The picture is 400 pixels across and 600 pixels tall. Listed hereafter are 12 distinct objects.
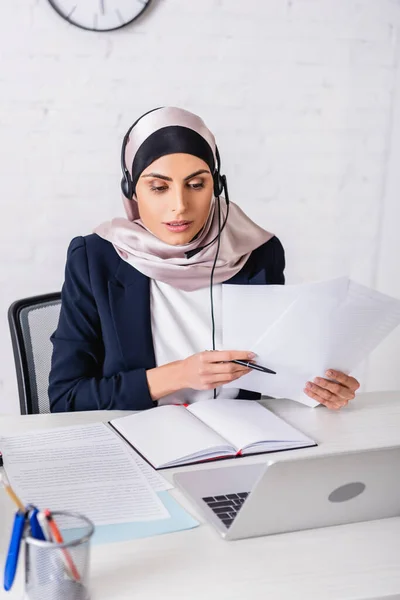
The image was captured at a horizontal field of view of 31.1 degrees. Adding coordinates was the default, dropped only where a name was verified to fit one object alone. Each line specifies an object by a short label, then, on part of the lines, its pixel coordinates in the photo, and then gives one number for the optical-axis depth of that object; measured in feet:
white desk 2.50
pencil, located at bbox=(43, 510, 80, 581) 2.25
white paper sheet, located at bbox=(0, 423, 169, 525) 3.03
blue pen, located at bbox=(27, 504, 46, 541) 2.26
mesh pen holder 2.24
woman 4.56
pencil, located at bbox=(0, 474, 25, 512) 2.30
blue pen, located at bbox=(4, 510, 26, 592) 2.25
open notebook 3.62
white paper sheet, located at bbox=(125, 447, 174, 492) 3.29
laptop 2.63
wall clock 7.29
